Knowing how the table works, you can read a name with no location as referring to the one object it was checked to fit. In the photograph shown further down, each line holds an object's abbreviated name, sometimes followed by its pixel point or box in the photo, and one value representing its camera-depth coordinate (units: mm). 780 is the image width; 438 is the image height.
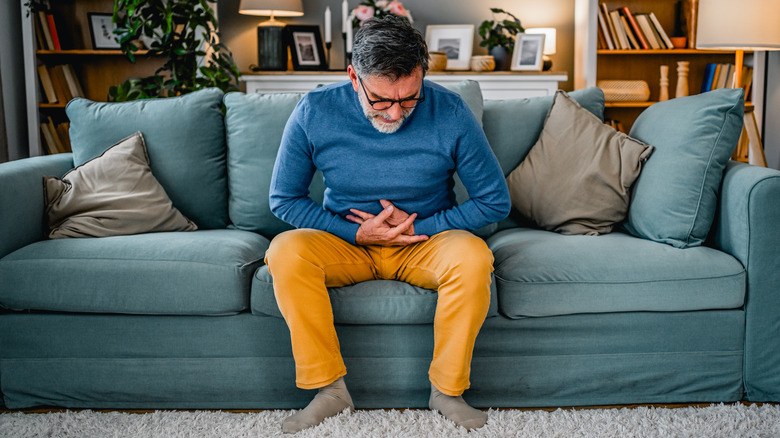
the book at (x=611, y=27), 4289
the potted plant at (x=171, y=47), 3211
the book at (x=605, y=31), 4285
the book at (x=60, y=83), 4156
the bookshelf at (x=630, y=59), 4262
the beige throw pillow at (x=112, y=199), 1997
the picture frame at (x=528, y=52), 4242
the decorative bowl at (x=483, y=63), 4195
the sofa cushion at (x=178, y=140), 2211
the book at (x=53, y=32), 4059
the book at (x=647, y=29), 4281
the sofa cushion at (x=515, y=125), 2252
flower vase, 4285
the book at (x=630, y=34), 4297
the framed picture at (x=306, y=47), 4367
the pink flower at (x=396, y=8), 4191
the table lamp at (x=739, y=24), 3057
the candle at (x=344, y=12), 4290
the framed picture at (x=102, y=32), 4188
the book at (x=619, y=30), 4281
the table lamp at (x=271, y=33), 4180
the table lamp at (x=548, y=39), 4500
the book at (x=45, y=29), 4031
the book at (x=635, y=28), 4266
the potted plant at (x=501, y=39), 4289
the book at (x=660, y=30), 4273
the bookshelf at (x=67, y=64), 3994
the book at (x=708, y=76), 4289
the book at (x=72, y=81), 4191
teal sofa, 1713
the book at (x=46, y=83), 4086
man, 1574
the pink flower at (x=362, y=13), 4195
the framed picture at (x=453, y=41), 4418
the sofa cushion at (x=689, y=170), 1851
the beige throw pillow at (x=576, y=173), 2045
